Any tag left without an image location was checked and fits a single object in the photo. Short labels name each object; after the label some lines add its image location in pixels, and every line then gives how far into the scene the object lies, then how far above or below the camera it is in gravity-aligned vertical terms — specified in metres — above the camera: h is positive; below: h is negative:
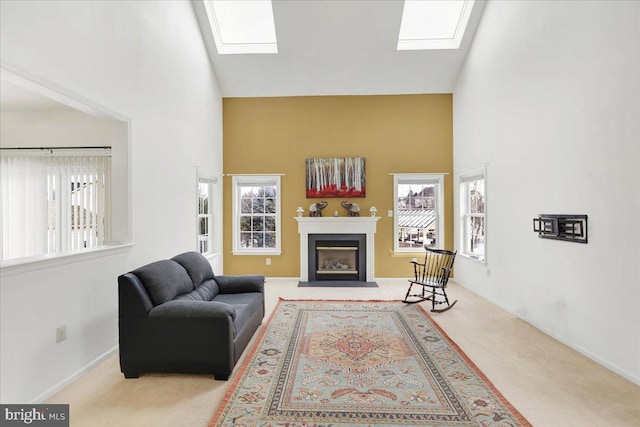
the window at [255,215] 7.03 +0.04
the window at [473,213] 5.78 +0.04
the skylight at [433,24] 5.76 +3.16
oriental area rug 2.35 -1.28
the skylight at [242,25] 5.78 +3.17
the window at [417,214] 6.95 +0.04
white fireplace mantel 6.70 -0.21
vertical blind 4.37 +0.26
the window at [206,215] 6.06 +0.04
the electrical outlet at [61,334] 2.75 -0.88
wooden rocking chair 4.80 -0.94
